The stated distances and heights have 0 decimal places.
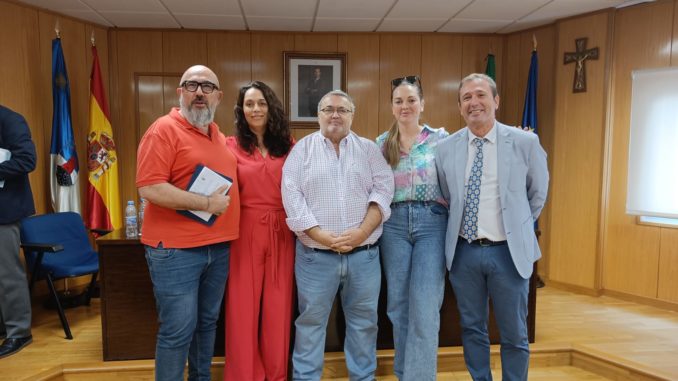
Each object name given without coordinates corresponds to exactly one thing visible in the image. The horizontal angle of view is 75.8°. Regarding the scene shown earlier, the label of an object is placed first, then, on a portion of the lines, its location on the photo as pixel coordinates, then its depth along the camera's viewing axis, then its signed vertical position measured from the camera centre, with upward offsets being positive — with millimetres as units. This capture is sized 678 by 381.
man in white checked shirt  2008 -313
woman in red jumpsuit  2135 -465
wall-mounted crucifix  4129 +931
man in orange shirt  1860 -250
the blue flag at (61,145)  3816 +77
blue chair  2963 -694
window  3656 +85
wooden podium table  2547 -876
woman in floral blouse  2100 -411
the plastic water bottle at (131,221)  2722 -418
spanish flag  4113 -104
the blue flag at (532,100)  4434 +579
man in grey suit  1991 -254
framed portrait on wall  4871 +854
